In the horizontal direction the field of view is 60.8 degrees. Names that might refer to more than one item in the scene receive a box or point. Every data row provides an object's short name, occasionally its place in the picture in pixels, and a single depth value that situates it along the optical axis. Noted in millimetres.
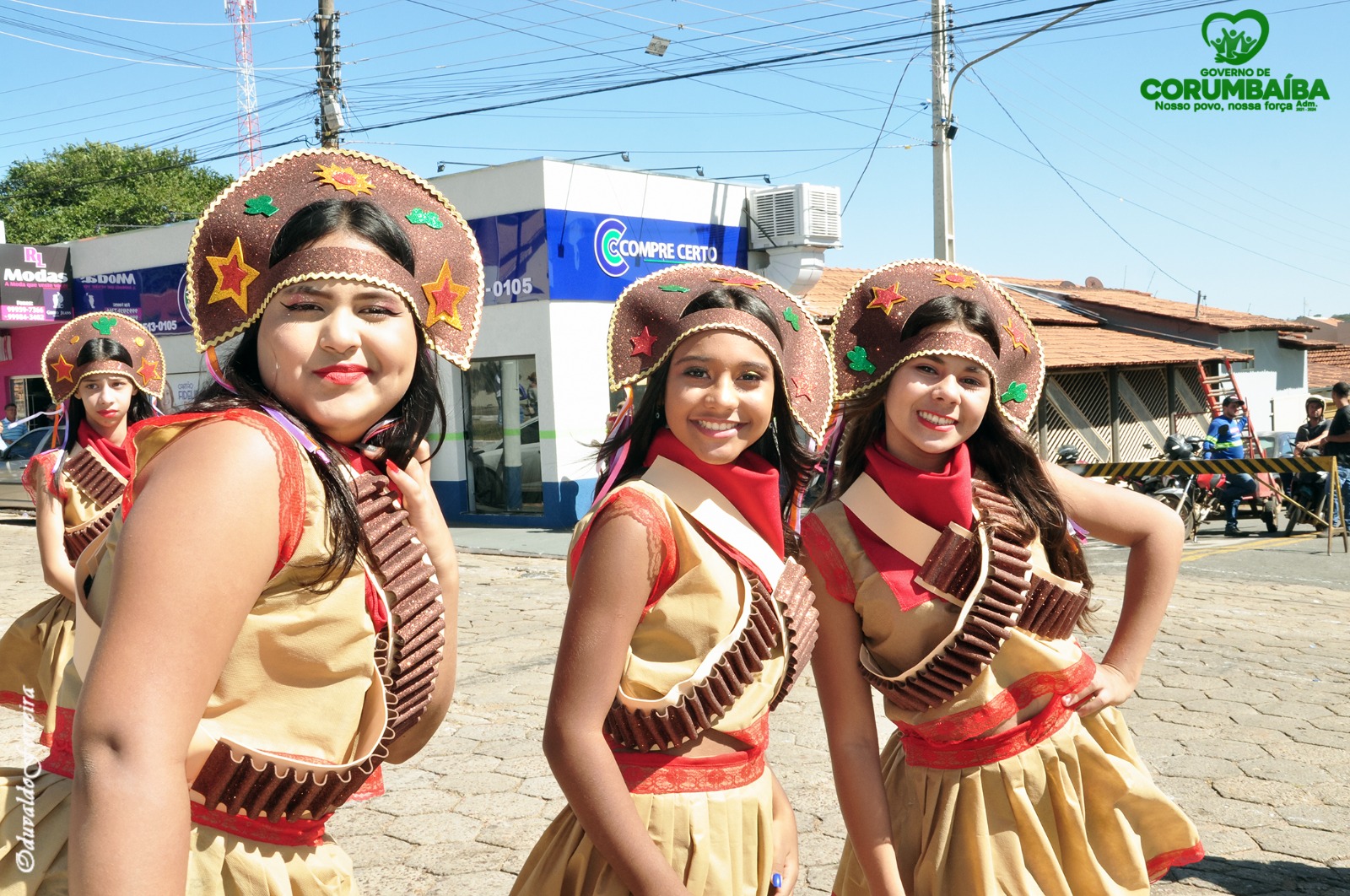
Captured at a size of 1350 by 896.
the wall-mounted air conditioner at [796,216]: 17547
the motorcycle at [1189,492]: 13297
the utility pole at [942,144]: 15688
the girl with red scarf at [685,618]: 2004
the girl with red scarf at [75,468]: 4160
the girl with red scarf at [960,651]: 2488
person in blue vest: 13828
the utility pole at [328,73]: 17703
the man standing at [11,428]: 22109
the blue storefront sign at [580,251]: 15750
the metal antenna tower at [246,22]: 39438
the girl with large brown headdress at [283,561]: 1349
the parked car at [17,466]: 19281
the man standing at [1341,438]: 13141
